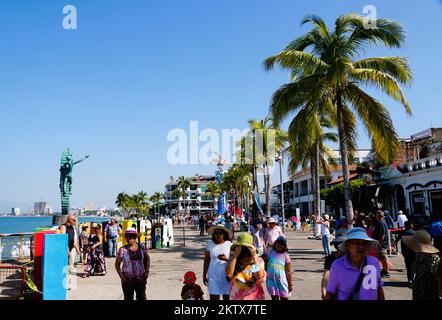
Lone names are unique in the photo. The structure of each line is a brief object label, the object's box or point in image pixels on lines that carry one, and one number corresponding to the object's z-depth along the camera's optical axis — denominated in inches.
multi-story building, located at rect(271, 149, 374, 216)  2186.4
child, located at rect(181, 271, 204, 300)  185.8
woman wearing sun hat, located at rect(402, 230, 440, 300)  177.6
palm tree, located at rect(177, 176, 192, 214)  3944.4
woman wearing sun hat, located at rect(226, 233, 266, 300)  168.1
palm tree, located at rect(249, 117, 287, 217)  1285.7
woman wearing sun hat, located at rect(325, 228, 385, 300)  131.4
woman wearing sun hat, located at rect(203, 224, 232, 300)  195.9
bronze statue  1074.1
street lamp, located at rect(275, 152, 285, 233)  1069.1
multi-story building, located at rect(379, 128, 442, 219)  1009.5
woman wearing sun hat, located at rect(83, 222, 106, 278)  422.6
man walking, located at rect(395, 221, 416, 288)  306.4
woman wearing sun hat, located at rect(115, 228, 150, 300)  211.9
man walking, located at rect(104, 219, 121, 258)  591.2
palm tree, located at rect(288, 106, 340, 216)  654.5
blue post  301.0
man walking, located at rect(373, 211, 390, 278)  397.4
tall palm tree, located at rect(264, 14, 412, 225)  555.2
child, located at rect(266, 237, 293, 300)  207.1
